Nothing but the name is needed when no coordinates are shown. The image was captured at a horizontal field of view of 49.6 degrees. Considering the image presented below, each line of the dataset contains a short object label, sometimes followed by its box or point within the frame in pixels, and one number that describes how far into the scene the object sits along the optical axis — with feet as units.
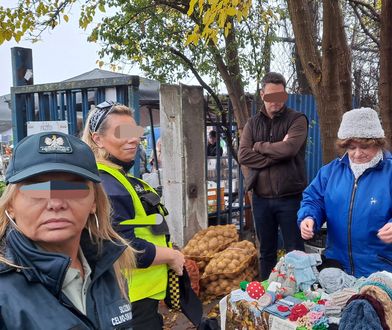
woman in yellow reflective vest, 6.22
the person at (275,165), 11.39
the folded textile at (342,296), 6.80
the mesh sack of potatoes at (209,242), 14.23
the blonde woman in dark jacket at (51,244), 3.40
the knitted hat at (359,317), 5.83
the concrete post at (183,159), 15.26
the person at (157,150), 24.89
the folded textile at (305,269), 7.82
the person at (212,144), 18.11
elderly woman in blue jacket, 7.61
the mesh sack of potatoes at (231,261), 13.30
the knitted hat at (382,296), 5.99
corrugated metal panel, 19.62
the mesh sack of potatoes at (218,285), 13.47
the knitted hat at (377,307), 5.92
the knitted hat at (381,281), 6.40
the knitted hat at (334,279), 7.42
